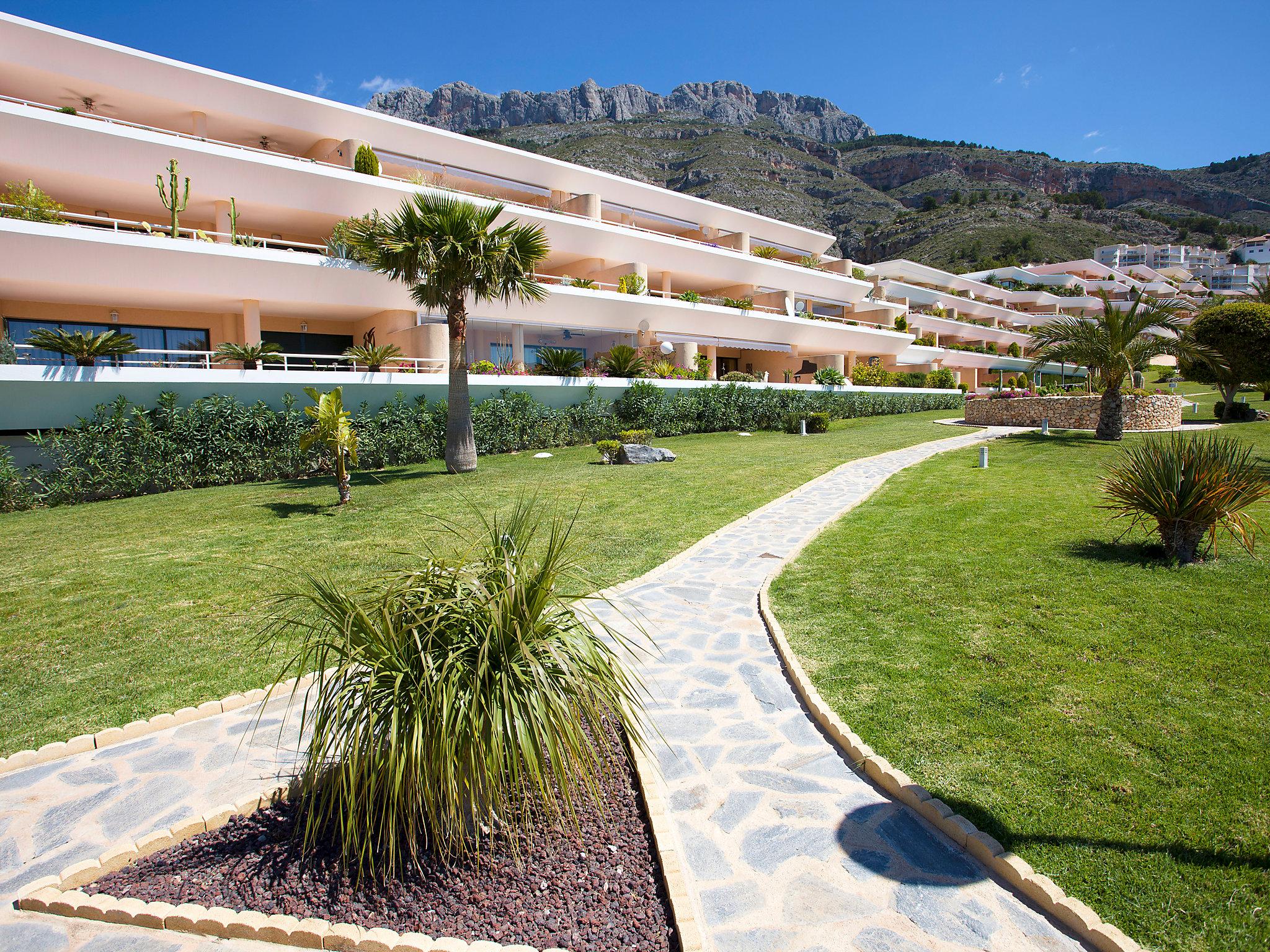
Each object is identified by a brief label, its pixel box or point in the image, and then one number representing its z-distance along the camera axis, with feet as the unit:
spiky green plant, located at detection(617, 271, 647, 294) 92.32
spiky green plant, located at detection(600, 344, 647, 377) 80.53
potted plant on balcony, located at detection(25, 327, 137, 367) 44.06
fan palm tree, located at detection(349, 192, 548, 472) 46.09
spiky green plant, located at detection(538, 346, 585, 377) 73.10
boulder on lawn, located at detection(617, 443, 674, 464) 54.65
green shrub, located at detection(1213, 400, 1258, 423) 70.33
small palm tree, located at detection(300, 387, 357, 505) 34.53
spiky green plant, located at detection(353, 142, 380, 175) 72.84
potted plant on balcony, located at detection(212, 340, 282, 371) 53.16
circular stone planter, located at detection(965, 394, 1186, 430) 60.49
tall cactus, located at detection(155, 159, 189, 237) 56.97
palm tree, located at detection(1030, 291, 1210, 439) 52.95
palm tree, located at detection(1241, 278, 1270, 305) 76.82
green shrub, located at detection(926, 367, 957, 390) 139.85
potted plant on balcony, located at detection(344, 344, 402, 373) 60.03
